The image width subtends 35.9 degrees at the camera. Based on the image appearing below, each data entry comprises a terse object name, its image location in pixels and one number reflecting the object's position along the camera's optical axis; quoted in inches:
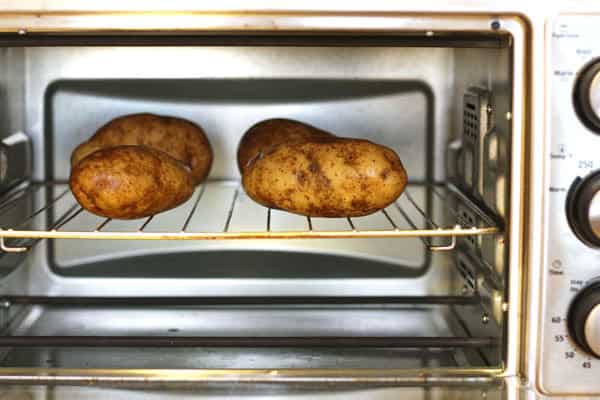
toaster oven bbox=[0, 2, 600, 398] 42.8
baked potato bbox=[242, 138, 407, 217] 48.8
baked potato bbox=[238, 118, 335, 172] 55.7
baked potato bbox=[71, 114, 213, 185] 57.0
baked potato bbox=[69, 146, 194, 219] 48.1
